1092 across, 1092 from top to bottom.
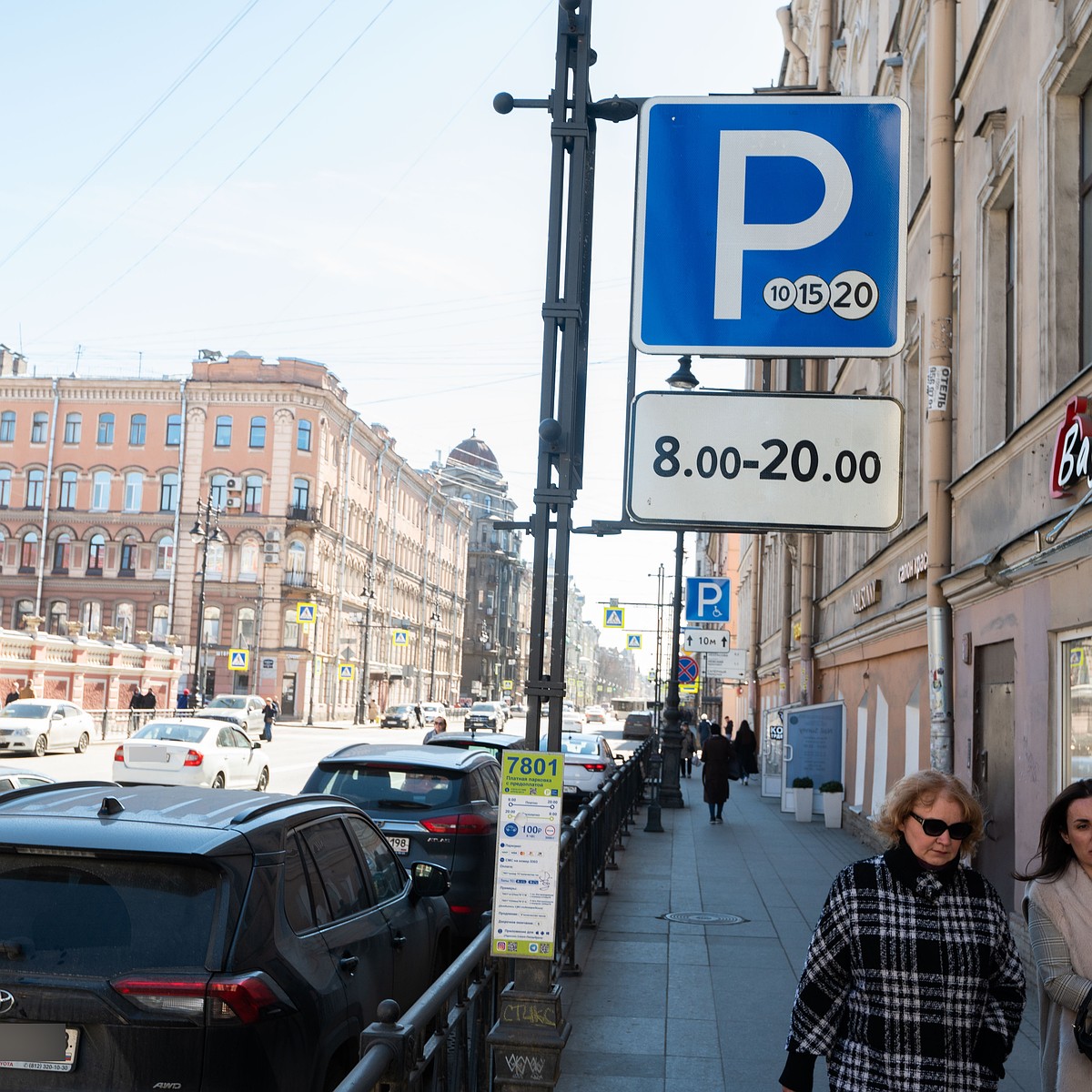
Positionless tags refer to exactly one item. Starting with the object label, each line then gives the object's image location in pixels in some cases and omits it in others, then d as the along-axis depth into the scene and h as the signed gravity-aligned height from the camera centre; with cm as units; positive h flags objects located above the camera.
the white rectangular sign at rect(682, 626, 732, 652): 3130 +157
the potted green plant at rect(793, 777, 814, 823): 2331 -153
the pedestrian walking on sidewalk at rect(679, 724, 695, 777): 4197 -149
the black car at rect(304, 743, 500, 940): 999 -85
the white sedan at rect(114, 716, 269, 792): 2389 -132
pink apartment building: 7406 +960
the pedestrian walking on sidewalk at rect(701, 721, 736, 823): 2331 -112
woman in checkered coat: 353 -68
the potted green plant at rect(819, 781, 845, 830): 2236 -150
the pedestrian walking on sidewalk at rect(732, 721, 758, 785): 3456 -104
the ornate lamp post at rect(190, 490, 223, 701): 7009 +859
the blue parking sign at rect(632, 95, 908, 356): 463 +168
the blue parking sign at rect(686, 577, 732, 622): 2859 +231
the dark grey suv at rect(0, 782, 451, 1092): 412 -89
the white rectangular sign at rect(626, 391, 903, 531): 447 +84
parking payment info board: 557 -66
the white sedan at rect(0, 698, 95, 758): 3241 -121
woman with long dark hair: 397 -61
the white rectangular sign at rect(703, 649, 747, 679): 3362 +110
